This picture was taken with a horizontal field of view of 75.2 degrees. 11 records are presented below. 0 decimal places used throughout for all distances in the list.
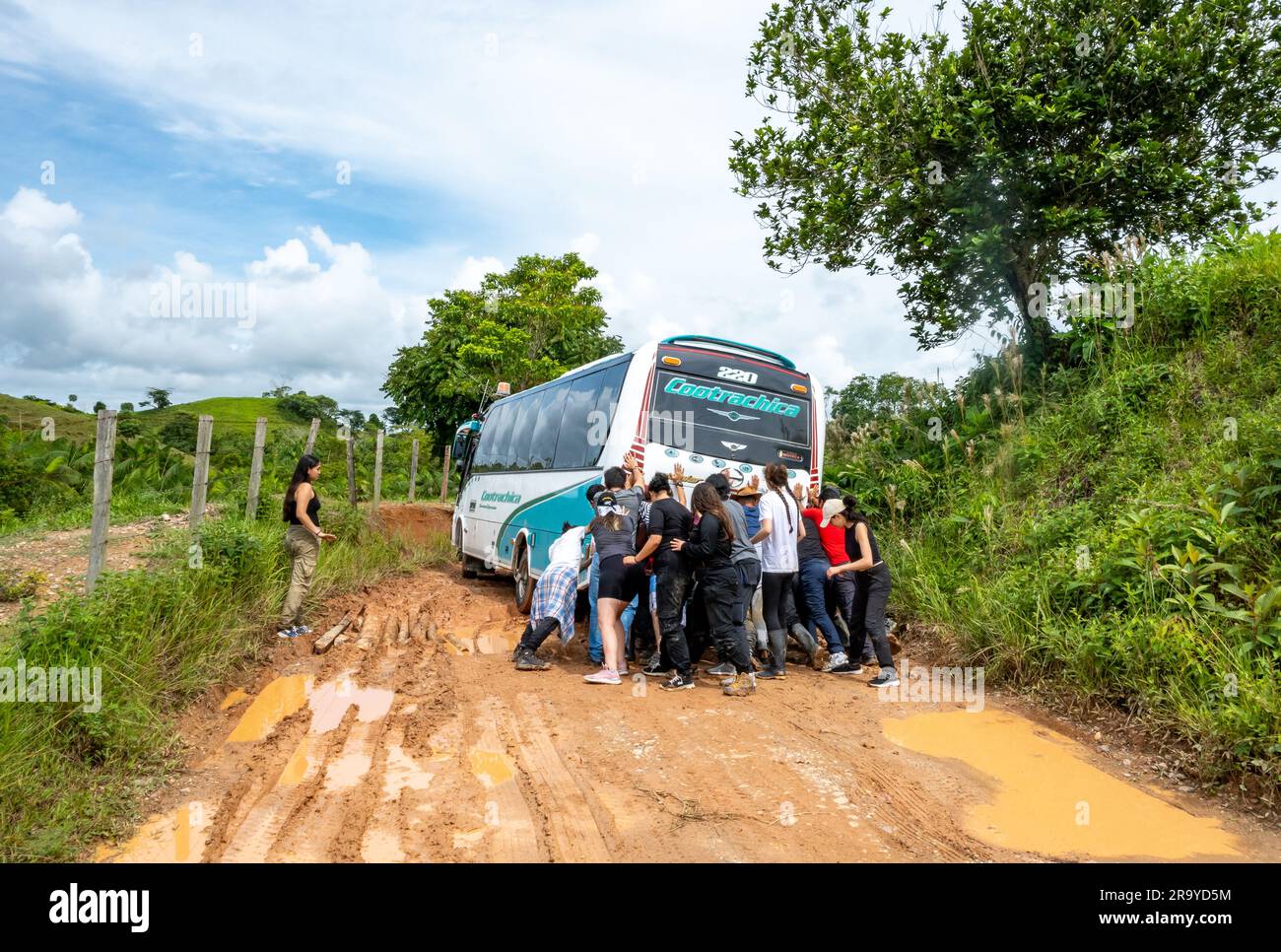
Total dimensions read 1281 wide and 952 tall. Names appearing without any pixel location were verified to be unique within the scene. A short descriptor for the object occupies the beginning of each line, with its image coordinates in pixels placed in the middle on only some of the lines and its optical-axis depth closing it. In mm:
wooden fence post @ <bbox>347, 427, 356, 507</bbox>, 15734
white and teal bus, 8531
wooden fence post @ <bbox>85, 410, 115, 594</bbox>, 6137
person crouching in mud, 7562
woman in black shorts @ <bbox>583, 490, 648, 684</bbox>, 7175
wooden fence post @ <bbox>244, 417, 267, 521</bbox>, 10254
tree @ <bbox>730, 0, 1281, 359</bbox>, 10023
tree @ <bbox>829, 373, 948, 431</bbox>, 12359
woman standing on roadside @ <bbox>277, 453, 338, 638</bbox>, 7883
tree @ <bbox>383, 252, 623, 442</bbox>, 25062
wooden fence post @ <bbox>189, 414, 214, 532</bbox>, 8570
